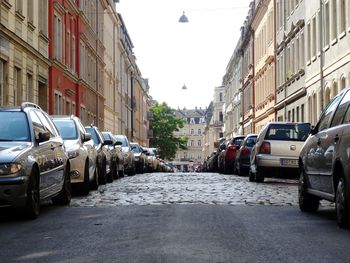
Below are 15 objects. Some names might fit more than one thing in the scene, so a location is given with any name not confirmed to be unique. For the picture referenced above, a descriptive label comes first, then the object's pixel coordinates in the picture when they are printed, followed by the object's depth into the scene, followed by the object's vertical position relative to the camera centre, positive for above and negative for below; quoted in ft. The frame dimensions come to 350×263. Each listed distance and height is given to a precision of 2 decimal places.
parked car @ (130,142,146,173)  116.24 -1.78
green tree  412.98 +8.01
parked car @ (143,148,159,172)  136.56 -2.80
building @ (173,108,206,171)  621.06 -14.92
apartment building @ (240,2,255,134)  222.69 +21.55
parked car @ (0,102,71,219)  32.04 -0.64
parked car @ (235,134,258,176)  83.15 -0.95
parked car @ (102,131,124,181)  73.36 -1.30
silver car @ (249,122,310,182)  64.75 -0.33
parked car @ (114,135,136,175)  94.60 -1.28
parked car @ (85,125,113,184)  60.34 -0.60
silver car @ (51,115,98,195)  49.08 -0.35
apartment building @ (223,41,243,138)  277.42 +19.79
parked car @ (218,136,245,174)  98.68 -1.12
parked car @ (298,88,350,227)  29.27 -0.72
